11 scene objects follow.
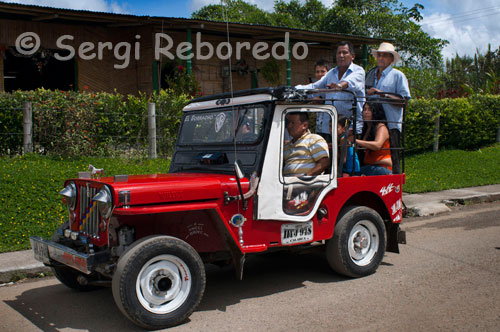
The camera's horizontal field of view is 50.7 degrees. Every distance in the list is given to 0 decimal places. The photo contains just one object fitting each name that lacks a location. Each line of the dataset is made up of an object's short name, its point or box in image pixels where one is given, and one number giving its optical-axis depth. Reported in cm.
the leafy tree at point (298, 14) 3034
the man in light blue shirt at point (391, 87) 656
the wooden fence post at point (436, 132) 1584
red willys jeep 450
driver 548
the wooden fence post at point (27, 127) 1018
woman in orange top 645
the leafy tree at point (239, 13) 3127
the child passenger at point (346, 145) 588
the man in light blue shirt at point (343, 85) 580
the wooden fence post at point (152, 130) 1170
